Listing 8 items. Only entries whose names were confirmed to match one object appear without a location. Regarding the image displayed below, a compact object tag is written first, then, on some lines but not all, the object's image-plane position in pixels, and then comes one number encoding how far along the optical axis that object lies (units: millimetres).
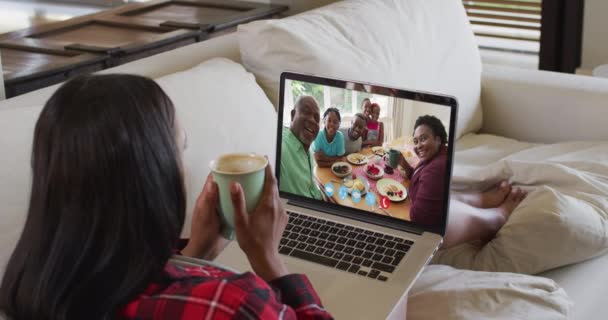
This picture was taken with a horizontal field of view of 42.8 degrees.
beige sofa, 1190
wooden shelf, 1656
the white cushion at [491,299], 1273
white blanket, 1503
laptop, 1215
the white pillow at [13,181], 1169
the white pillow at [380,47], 1730
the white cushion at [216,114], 1433
